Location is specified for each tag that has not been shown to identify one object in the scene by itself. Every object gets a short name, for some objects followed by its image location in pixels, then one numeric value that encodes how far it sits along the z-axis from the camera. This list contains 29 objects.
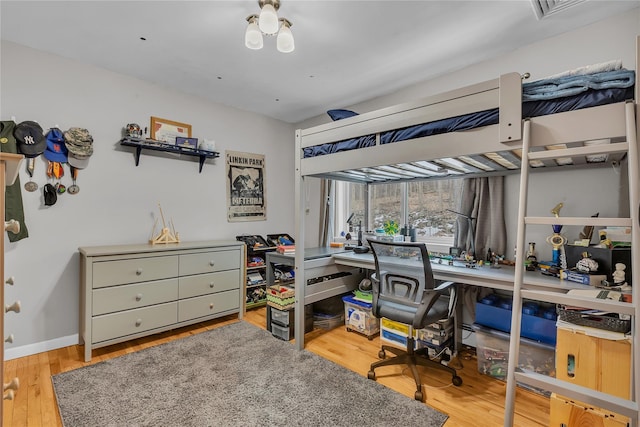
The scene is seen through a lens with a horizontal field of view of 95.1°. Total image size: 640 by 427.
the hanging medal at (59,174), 2.59
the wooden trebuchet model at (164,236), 3.11
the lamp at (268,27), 1.81
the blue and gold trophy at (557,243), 2.07
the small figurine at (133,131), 2.92
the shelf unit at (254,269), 3.70
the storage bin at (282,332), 2.79
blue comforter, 1.23
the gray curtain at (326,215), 3.90
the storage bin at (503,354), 1.99
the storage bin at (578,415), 1.39
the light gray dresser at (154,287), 2.44
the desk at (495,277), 1.77
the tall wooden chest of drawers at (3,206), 0.93
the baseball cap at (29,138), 2.40
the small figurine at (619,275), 1.71
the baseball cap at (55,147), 2.55
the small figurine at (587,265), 1.80
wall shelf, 2.90
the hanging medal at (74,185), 2.67
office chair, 1.93
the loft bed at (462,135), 1.25
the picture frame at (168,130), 3.17
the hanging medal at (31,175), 2.48
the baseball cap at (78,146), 2.62
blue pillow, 2.48
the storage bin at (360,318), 2.86
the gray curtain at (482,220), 2.54
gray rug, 1.72
